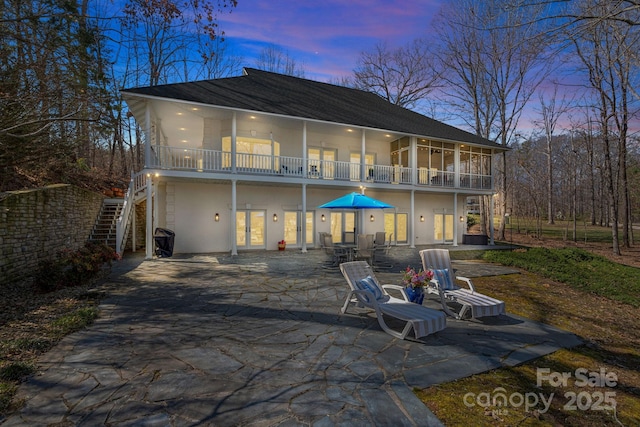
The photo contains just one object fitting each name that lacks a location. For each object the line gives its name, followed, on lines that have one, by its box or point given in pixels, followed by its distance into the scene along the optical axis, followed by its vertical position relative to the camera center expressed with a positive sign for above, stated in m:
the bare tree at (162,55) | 21.11 +12.84
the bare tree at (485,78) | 20.91 +10.89
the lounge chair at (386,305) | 4.17 -1.44
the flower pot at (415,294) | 5.23 -1.35
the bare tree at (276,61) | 27.66 +15.37
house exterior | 12.34 +2.70
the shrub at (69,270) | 6.39 -1.18
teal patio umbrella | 9.72 +0.60
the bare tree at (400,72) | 25.08 +13.25
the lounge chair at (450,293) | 5.02 -1.43
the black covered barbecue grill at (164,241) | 11.39 -0.85
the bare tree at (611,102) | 16.14 +7.06
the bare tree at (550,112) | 25.28 +9.91
